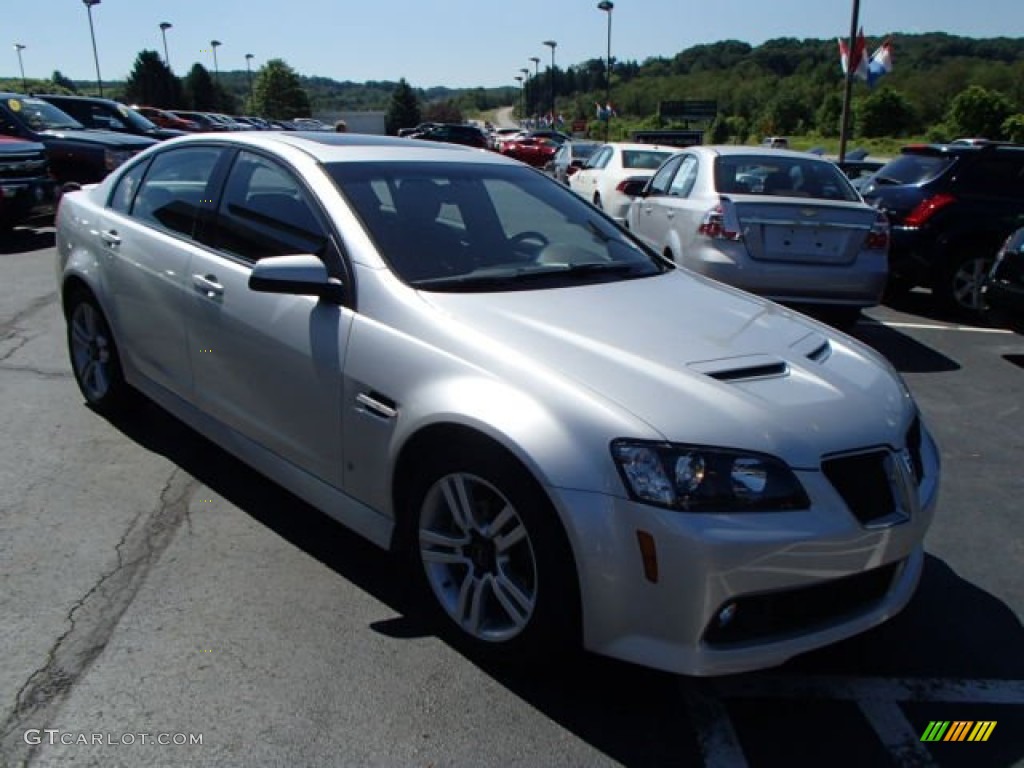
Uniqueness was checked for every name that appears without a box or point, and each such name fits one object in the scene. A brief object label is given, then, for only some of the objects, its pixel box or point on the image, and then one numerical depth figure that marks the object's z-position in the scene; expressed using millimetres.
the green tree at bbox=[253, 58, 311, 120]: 90500
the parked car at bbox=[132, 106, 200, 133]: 35375
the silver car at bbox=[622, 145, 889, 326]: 7000
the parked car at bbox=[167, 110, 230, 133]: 39606
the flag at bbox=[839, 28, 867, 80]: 18167
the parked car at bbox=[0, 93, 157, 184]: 12953
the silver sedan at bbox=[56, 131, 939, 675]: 2381
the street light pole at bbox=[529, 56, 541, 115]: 118862
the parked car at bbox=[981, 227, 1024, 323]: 6684
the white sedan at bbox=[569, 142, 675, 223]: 12828
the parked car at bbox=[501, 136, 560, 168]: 33625
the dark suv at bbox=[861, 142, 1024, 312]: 8305
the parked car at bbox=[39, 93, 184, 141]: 15977
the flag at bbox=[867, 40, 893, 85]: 19266
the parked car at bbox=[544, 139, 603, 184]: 19900
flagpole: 17562
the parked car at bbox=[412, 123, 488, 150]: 34406
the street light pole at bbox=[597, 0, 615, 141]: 49188
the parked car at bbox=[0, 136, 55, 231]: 11000
